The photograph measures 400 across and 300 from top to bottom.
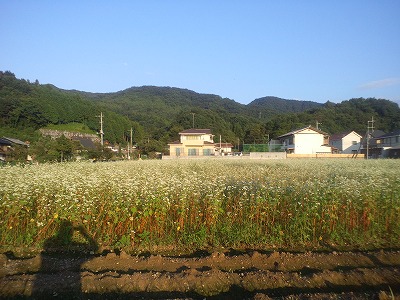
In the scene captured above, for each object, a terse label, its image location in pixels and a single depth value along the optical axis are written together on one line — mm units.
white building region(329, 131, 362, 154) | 52062
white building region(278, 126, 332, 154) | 43219
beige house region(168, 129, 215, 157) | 41531
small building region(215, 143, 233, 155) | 48844
